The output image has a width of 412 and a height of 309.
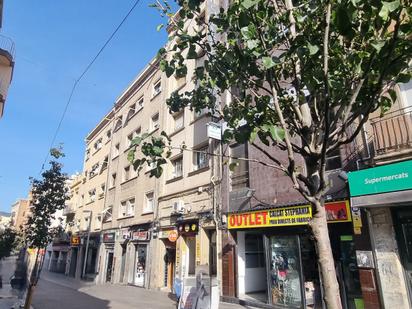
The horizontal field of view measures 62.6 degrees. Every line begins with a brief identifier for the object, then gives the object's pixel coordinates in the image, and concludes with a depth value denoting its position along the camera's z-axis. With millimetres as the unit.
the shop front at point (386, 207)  8070
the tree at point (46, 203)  12906
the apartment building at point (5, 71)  11969
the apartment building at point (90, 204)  27422
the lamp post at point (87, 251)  26872
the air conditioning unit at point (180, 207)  16125
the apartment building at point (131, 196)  19672
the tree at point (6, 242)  21547
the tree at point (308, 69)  3320
